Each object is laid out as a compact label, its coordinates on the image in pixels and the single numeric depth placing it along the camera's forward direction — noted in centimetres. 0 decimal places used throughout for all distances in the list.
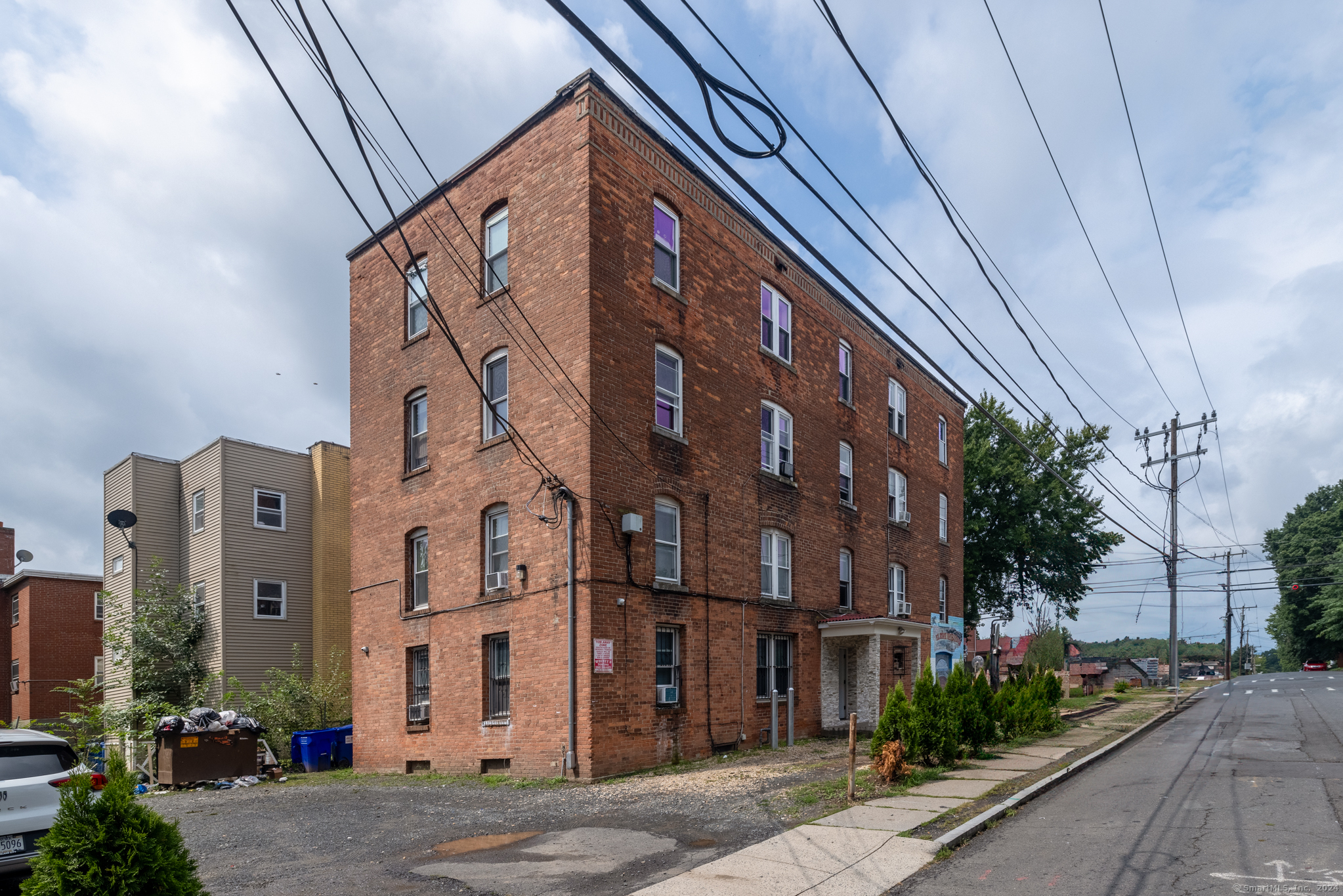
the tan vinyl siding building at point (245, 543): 2570
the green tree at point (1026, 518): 3903
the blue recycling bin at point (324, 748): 2167
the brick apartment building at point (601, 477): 1623
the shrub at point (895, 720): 1373
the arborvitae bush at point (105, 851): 583
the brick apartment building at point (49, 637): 3428
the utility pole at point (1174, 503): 3628
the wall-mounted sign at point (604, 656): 1531
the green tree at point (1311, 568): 6938
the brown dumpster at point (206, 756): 1812
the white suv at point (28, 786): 819
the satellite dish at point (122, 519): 2573
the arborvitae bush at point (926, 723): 1391
